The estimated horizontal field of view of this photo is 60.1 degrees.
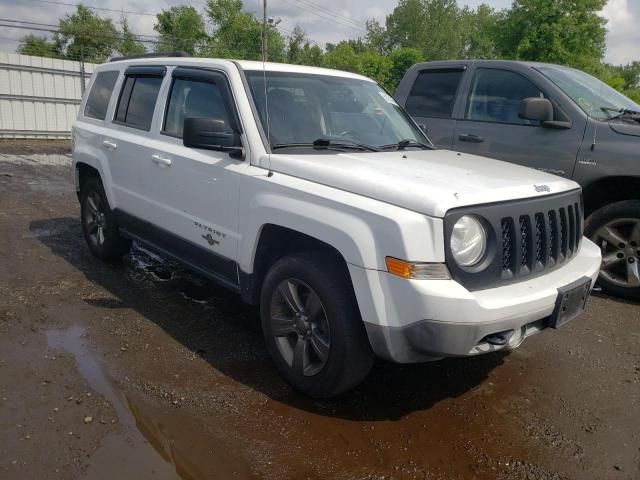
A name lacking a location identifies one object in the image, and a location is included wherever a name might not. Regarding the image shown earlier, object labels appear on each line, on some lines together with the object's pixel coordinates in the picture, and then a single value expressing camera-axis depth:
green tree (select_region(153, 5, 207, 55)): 45.25
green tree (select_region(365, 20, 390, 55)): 73.75
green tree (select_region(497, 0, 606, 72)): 31.36
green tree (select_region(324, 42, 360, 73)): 40.12
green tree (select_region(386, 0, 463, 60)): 72.31
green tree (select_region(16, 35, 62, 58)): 45.19
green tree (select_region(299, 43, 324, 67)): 50.03
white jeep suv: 2.67
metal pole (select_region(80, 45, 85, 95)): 16.91
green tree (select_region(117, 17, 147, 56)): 45.19
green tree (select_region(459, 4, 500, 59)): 72.69
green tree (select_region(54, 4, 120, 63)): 44.22
